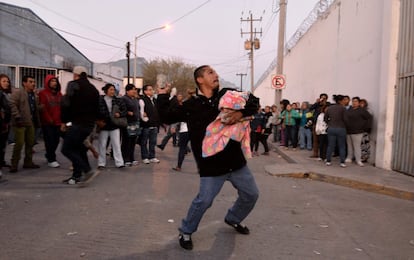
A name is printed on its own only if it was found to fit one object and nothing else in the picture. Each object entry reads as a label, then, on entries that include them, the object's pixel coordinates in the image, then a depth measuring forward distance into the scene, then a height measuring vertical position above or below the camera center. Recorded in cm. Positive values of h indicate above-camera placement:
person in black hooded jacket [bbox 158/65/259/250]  378 -39
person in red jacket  805 -16
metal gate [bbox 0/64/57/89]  1470 +137
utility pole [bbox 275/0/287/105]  1623 +305
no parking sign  1547 +126
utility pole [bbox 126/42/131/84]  3366 +522
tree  5588 +578
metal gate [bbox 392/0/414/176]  819 +40
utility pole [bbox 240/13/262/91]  4219 +749
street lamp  2852 +597
